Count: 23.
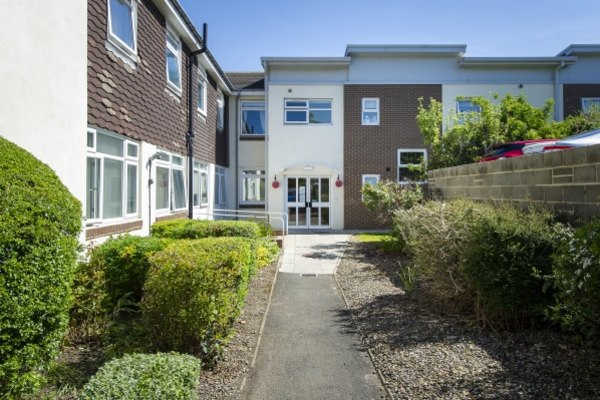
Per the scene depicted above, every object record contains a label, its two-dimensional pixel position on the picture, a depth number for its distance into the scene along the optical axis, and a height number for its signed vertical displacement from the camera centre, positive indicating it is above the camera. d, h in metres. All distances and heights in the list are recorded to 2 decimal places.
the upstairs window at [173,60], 11.23 +3.68
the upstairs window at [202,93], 14.48 +3.53
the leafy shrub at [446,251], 5.58 -0.66
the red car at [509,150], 9.17 +1.06
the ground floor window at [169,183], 10.62 +0.47
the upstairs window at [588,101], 18.62 +4.16
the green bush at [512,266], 4.65 -0.69
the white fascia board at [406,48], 18.02 +6.15
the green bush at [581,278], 3.30 -0.60
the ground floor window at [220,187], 17.66 +0.57
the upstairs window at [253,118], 20.03 +3.72
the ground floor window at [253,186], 20.05 +0.66
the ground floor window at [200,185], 14.20 +0.53
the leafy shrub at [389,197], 11.45 +0.10
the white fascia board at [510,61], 18.16 +5.70
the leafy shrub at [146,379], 2.83 -1.21
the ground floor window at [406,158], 18.36 +1.76
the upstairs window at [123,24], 7.82 +3.28
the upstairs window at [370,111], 18.50 +3.69
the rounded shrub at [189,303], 4.11 -0.95
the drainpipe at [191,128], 12.87 +2.12
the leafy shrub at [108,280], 4.92 -0.94
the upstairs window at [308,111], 18.59 +3.73
